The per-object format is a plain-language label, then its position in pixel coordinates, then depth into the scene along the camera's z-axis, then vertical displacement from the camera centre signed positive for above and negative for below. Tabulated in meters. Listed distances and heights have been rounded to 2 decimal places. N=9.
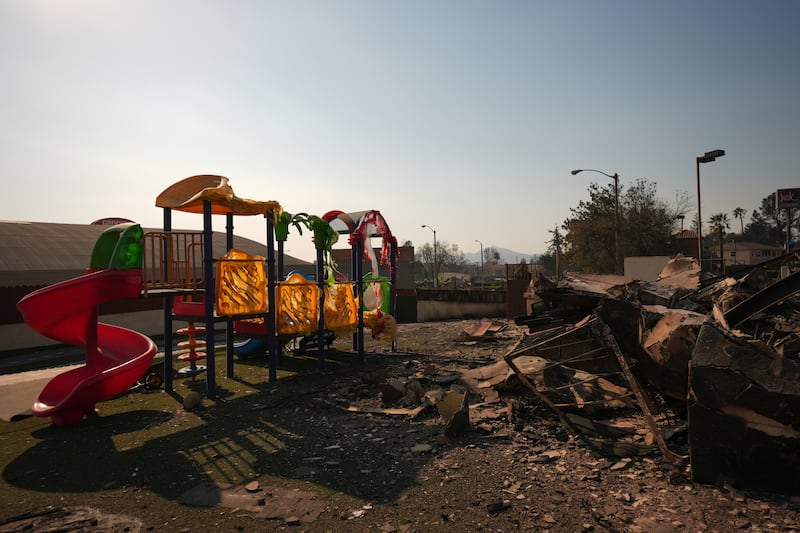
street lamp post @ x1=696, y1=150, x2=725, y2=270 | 19.06 +4.52
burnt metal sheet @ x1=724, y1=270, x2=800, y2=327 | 6.93 -0.58
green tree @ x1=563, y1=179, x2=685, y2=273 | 35.56 +2.65
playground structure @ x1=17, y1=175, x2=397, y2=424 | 7.83 -0.43
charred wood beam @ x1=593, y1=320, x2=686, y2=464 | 5.07 -1.52
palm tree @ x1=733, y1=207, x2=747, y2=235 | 105.56 +11.78
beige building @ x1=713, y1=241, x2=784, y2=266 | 78.05 +1.83
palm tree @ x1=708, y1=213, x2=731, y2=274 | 70.00 +6.92
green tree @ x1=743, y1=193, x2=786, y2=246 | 97.31 +8.10
